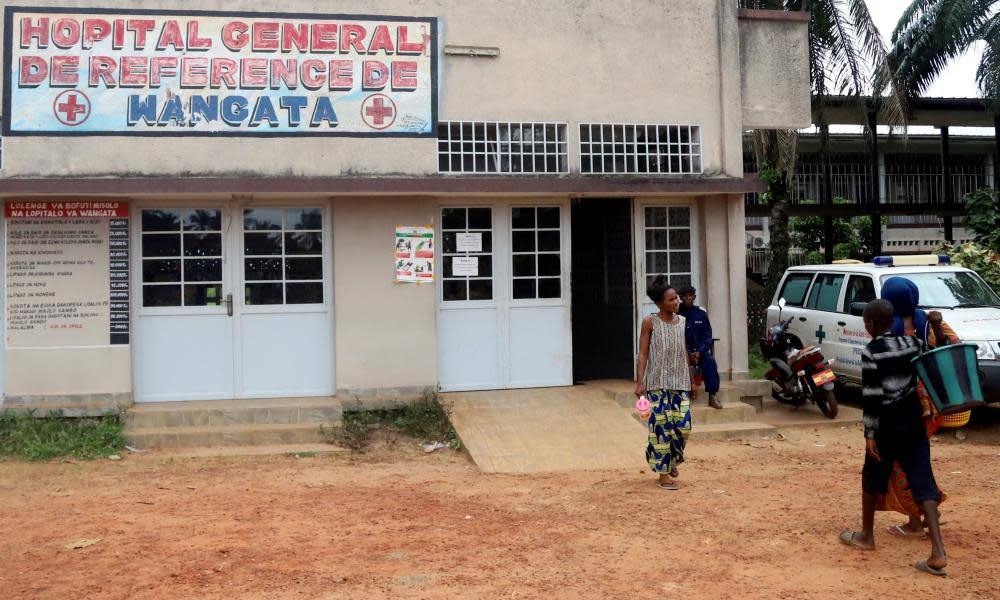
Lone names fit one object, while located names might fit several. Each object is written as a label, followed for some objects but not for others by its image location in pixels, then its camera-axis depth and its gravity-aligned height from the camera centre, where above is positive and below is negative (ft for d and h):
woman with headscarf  18.53 -2.29
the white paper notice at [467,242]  33.73 +2.44
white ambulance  31.09 -0.04
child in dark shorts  17.51 -2.27
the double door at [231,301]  31.99 +0.38
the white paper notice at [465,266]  33.65 +1.56
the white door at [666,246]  35.06 +2.28
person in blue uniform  31.32 -1.14
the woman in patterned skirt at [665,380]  23.50 -1.90
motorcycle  32.94 -2.67
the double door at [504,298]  33.73 +0.39
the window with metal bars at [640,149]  33.94 +5.85
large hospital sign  30.30 +8.07
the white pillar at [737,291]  34.47 +0.53
